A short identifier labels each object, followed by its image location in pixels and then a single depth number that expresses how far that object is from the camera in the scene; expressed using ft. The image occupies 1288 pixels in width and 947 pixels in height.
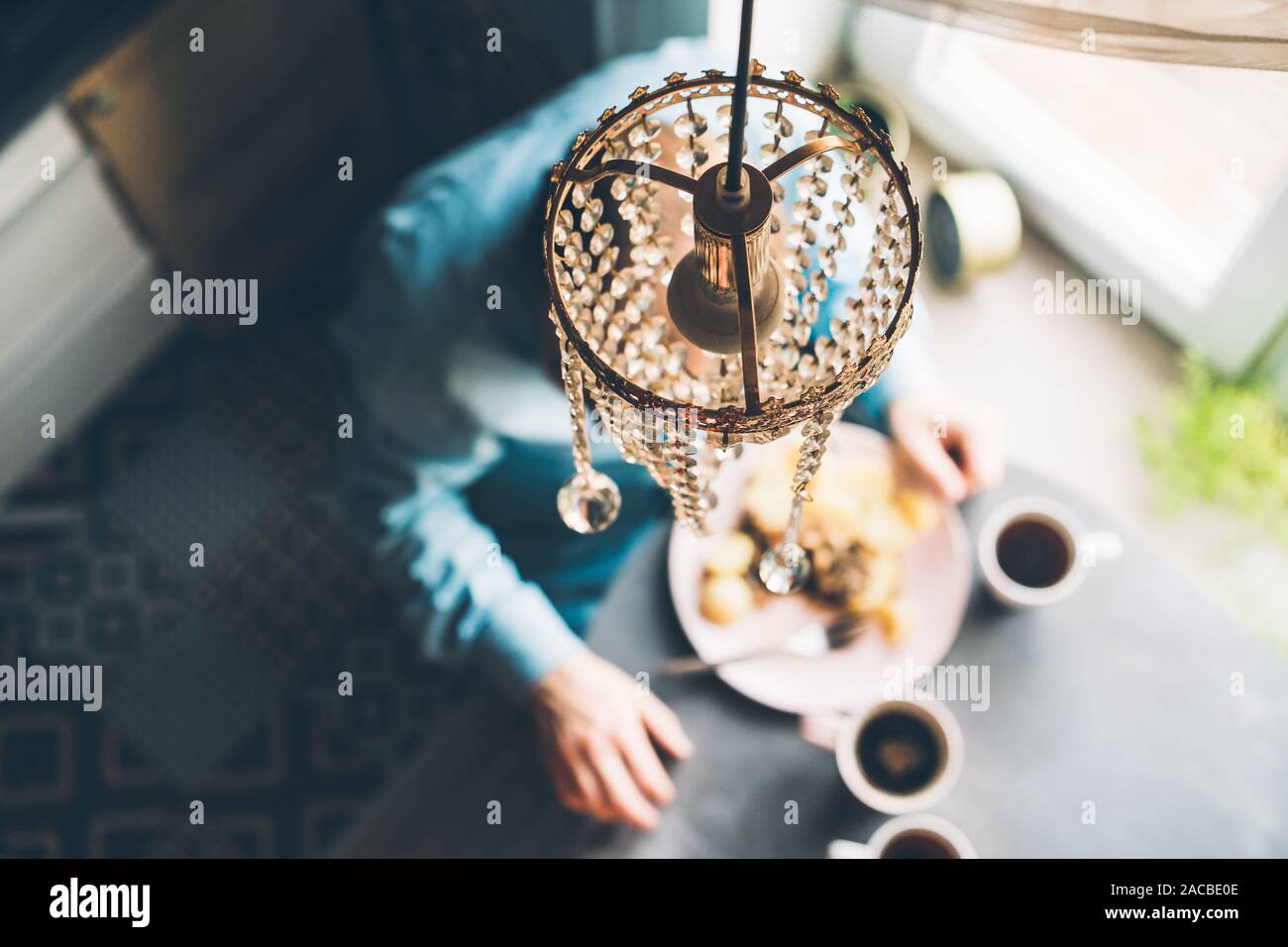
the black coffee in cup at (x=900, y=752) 3.71
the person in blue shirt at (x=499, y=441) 3.98
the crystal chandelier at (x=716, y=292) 1.86
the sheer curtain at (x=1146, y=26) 1.83
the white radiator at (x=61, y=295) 5.54
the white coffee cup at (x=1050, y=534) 3.83
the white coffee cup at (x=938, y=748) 3.61
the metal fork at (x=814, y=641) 4.02
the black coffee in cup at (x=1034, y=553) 3.88
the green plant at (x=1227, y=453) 5.48
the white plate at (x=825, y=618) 3.96
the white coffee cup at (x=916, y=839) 3.55
